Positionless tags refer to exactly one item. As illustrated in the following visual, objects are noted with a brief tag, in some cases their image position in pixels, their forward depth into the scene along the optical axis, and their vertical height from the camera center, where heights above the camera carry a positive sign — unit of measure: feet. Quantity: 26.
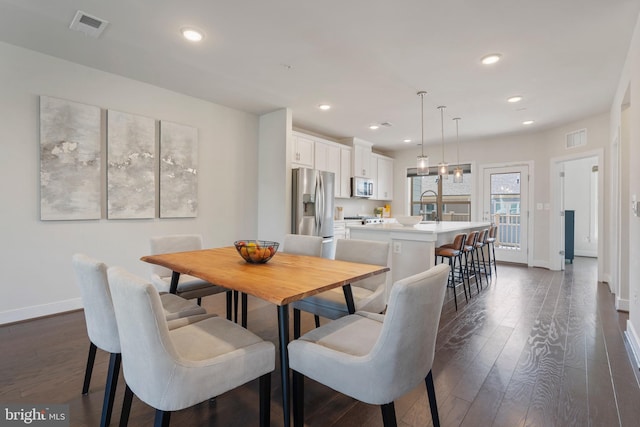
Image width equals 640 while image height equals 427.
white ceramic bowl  12.79 -0.32
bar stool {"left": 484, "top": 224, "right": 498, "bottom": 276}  16.14 -1.38
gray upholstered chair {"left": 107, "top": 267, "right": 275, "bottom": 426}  3.56 -1.91
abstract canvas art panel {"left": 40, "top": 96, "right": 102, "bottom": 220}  9.81 +1.68
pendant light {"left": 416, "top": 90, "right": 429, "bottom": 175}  12.80 +2.07
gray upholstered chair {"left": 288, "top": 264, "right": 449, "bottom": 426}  3.65 -1.90
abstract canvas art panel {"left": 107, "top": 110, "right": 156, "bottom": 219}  11.14 +1.69
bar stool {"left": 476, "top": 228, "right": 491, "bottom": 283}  14.55 -1.30
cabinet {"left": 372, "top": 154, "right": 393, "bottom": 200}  23.12 +2.59
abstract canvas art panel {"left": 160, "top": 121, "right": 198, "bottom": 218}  12.57 +1.72
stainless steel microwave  20.77 +1.72
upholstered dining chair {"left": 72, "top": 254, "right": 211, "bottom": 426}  4.75 -1.65
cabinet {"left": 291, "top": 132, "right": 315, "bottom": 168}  16.75 +3.37
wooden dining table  4.50 -1.10
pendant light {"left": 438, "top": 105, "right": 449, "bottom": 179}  15.10 +2.15
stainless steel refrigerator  15.19 +0.38
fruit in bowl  6.50 -0.81
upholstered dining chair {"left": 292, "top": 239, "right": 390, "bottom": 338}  6.86 -1.86
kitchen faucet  24.23 +0.41
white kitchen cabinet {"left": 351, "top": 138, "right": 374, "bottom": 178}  20.77 +3.68
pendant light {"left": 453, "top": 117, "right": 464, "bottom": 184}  16.02 +2.02
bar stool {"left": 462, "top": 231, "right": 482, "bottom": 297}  13.05 -1.34
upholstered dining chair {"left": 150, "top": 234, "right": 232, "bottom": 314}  8.01 -1.77
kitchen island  10.86 -1.14
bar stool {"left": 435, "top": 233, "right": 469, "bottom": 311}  11.98 -1.48
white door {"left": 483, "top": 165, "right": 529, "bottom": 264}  19.69 +0.29
